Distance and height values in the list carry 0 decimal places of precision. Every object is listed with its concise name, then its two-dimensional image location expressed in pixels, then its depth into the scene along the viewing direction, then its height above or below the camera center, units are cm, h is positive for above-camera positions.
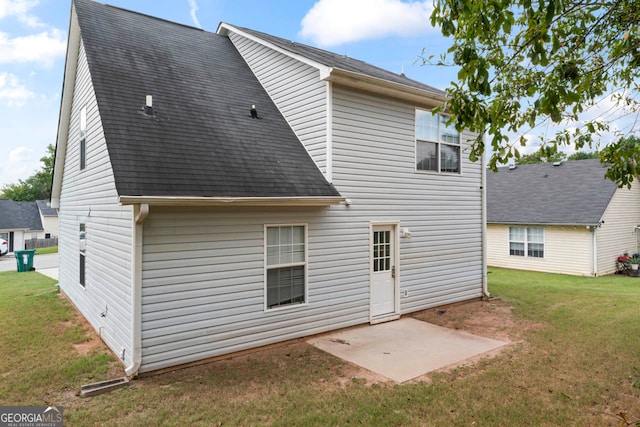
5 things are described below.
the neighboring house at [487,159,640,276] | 1669 -1
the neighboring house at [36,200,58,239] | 4088 -7
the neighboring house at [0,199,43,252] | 3484 -44
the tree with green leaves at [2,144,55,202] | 6359 +497
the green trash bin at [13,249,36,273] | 1791 -189
